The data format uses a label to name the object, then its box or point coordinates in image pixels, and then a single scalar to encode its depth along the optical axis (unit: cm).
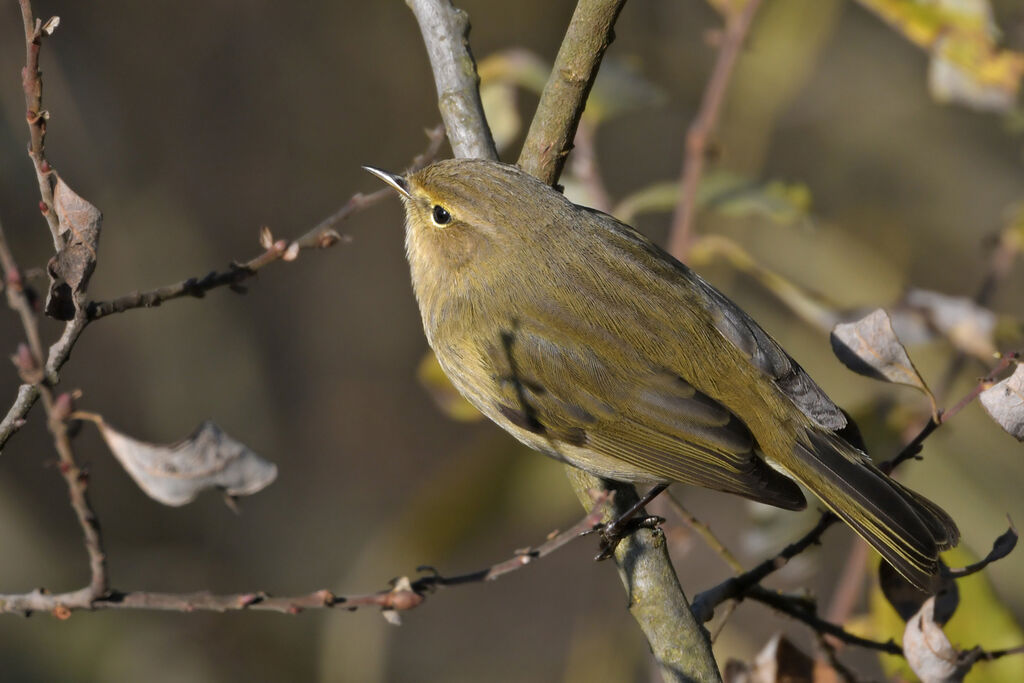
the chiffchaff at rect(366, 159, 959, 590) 260
